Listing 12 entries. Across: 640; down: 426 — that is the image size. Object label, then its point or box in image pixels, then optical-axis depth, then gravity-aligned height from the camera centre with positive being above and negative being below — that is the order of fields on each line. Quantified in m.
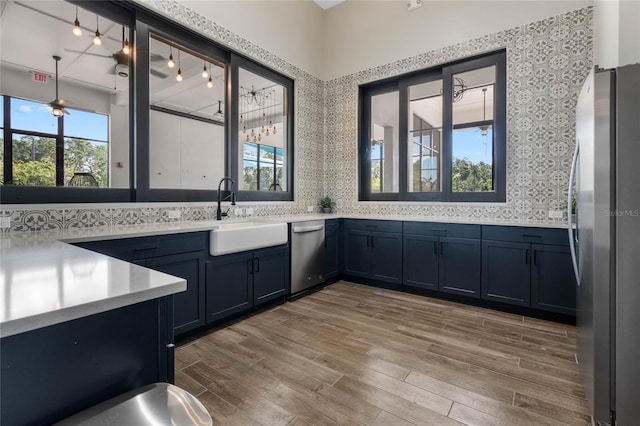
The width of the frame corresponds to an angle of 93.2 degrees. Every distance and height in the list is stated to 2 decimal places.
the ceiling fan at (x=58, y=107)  2.27 +0.78
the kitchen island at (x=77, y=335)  0.67 -0.33
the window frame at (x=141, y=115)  2.17 +0.86
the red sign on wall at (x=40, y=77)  2.21 +0.98
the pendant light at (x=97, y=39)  2.55 +1.45
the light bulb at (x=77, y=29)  2.46 +1.48
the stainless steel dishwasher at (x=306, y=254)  3.32 -0.52
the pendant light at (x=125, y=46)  2.60 +1.41
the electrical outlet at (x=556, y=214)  2.96 -0.06
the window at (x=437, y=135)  3.43 +0.95
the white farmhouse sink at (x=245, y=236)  2.46 -0.24
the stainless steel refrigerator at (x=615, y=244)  1.30 -0.16
